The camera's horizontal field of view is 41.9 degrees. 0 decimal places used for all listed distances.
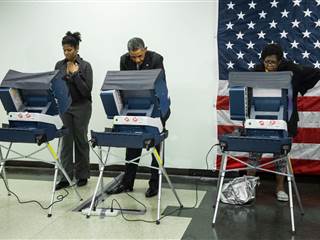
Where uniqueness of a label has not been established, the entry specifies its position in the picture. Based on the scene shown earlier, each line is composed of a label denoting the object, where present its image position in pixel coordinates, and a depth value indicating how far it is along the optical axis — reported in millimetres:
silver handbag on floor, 3707
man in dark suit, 3607
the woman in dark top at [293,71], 3539
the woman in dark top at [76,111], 4109
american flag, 4203
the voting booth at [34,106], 3357
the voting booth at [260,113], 3119
